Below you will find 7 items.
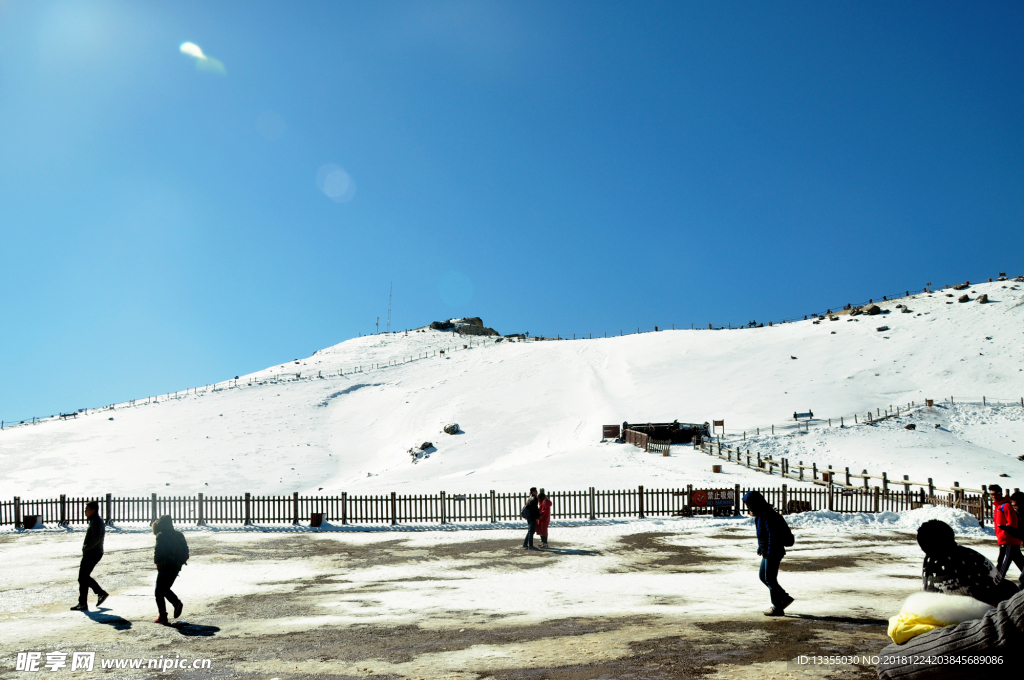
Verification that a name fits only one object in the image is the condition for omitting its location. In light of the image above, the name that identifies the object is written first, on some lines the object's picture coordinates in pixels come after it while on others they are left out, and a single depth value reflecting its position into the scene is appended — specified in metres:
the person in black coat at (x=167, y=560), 11.14
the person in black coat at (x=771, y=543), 10.64
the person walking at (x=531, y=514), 19.47
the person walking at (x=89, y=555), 12.41
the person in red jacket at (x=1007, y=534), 12.39
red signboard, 26.03
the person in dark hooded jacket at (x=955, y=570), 4.33
